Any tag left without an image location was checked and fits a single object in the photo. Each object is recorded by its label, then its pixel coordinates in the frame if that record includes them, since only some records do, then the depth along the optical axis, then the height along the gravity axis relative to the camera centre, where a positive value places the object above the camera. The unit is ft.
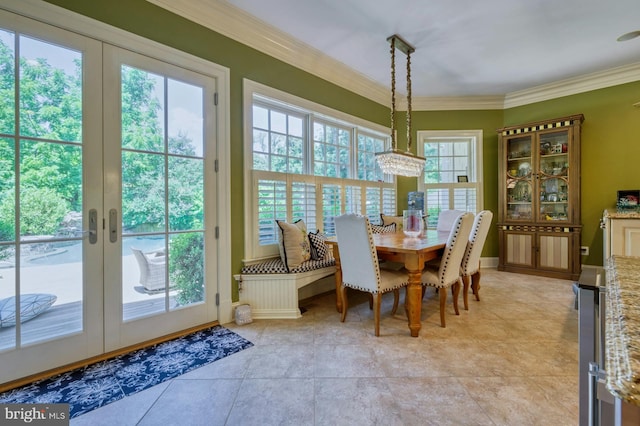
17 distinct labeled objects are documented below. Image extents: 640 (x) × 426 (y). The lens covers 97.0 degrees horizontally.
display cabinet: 13.07 +0.59
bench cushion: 9.04 -1.83
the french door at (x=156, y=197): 6.90 +0.40
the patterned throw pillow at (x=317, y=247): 10.13 -1.30
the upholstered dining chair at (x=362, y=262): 7.69 -1.45
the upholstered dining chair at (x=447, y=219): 12.66 -0.39
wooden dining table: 7.79 -1.35
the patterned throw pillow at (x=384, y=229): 12.68 -0.82
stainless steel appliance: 2.63 -1.13
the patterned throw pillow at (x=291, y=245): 9.31 -1.14
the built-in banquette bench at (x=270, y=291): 9.07 -2.56
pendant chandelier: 9.66 +1.86
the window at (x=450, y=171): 15.77 +2.24
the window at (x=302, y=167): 9.64 +1.82
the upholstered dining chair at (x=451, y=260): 8.15 -1.46
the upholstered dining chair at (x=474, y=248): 9.28 -1.27
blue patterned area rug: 5.32 -3.47
